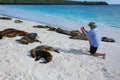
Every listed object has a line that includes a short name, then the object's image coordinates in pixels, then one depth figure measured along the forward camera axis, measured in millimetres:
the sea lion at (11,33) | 4413
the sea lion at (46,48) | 3642
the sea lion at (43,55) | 3293
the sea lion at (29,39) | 4046
